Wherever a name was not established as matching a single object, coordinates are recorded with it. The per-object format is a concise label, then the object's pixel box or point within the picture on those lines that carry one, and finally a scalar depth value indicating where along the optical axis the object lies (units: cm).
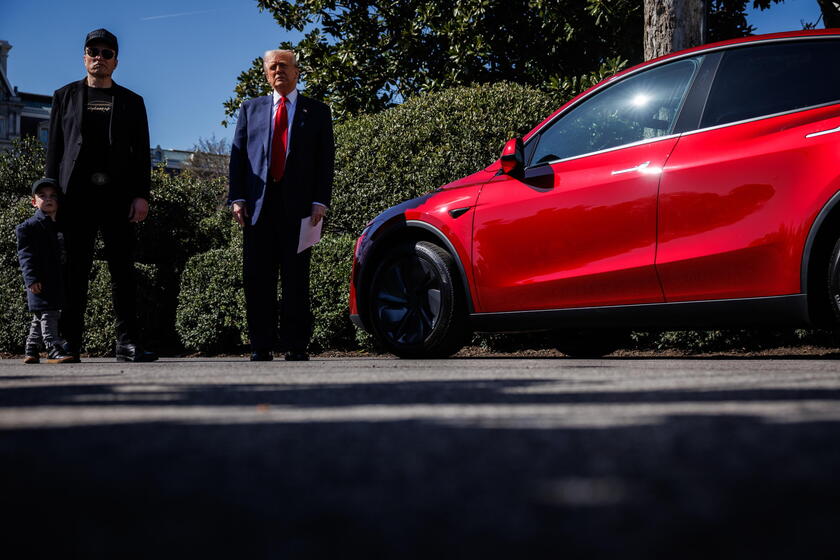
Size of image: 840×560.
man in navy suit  619
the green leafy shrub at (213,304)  945
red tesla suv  438
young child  735
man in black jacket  623
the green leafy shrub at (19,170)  1434
